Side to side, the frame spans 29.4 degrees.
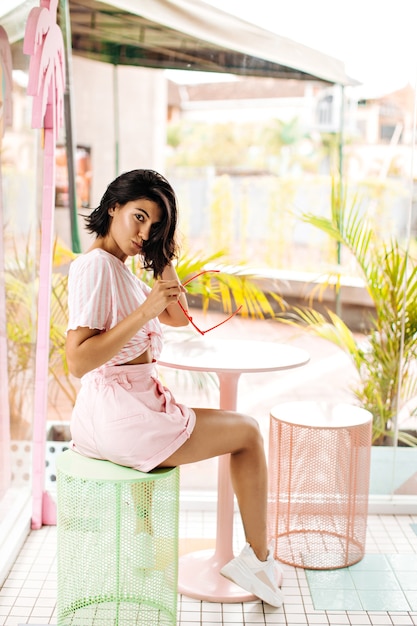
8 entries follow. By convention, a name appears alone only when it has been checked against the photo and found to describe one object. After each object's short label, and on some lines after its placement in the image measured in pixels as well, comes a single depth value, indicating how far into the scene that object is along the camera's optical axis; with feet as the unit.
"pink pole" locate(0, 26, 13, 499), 8.20
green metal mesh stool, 7.40
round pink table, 8.28
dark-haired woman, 6.88
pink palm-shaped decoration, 8.75
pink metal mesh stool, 9.32
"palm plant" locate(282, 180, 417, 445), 10.59
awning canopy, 10.23
